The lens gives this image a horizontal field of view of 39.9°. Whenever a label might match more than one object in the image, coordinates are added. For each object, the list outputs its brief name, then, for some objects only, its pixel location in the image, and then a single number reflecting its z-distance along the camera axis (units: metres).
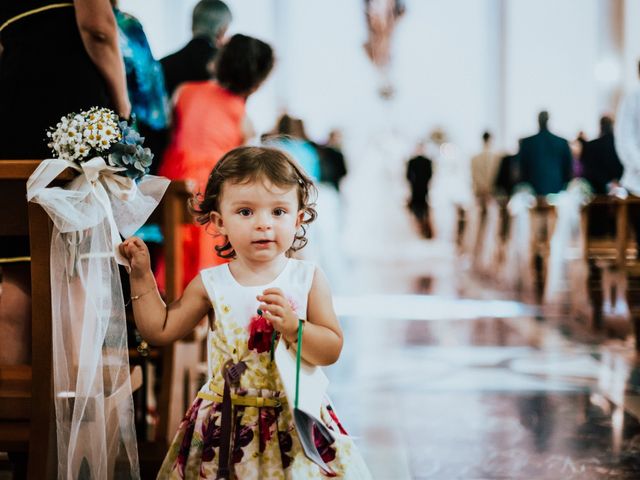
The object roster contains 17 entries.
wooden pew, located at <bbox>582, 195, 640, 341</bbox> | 5.19
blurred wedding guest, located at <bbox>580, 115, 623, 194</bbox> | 7.49
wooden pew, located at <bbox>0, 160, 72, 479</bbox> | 1.89
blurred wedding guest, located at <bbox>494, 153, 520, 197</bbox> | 11.03
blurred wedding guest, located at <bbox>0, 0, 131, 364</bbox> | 2.29
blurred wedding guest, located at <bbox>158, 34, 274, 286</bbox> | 3.80
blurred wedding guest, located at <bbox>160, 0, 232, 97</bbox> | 4.12
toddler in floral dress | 1.84
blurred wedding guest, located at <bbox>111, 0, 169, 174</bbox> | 2.81
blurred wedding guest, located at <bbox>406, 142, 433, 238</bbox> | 14.06
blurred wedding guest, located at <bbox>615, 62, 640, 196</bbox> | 5.41
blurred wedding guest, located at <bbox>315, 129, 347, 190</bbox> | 10.50
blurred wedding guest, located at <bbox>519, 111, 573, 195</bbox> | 8.78
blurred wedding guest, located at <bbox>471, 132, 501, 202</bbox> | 12.45
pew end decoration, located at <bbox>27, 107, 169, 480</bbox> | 1.86
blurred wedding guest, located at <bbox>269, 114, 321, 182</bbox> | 6.06
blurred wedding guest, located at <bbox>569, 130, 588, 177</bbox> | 10.18
